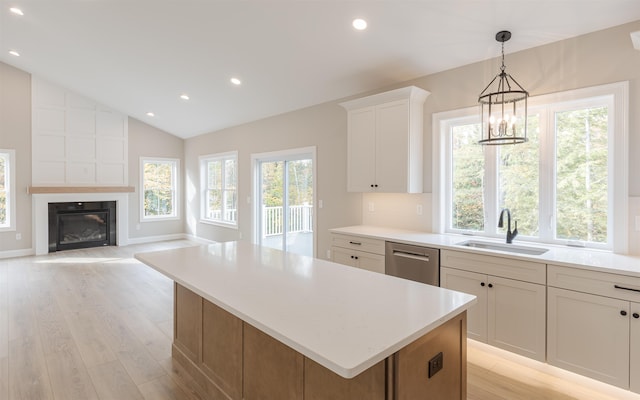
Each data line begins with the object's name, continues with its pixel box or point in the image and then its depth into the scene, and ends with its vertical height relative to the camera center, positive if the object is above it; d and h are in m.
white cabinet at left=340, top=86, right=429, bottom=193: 3.64 +0.66
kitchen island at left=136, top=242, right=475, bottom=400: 1.24 -0.51
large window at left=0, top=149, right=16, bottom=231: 6.44 +0.15
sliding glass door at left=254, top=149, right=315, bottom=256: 5.44 -0.05
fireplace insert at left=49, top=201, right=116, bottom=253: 6.99 -0.61
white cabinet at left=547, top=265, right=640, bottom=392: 2.13 -0.86
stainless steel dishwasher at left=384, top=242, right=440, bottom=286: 3.09 -0.63
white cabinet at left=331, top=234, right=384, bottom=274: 3.56 -0.61
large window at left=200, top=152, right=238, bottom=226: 7.23 +0.22
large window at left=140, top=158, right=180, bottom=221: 8.23 +0.23
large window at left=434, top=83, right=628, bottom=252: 2.68 +0.24
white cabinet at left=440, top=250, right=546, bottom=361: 2.49 -0.79
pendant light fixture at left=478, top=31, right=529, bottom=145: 2.98 +0.90
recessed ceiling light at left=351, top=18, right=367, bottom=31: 3.11 +1.64
